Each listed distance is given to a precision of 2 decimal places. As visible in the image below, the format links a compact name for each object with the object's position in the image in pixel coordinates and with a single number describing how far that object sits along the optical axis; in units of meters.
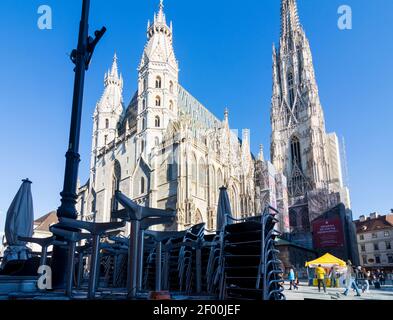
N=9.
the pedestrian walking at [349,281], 10.25
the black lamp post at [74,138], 5.05
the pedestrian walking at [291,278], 13.95
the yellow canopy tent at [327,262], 16.84
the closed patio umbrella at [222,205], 8.52
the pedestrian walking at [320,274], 12.62
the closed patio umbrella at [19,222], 7.22
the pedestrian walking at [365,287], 12.99
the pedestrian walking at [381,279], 22.45
